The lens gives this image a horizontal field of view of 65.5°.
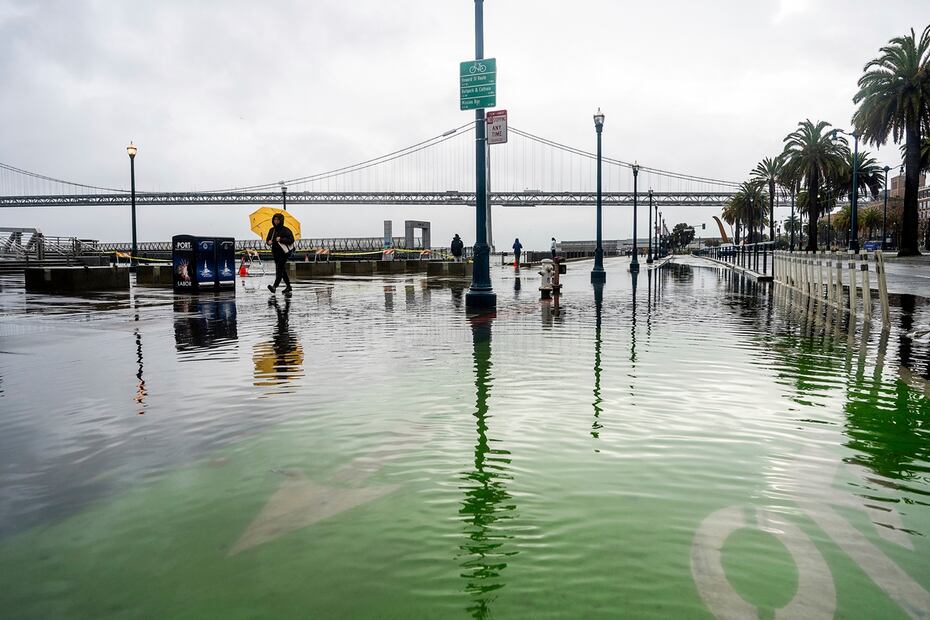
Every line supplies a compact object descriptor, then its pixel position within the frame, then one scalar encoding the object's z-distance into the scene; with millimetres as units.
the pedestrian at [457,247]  42478
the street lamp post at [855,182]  52719
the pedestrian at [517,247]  46469
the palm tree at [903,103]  49812
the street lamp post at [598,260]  27000
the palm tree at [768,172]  88050
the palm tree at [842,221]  136888
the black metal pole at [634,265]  36238
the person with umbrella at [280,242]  20172
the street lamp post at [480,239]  14141
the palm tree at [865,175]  81575
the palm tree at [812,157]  74625
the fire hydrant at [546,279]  18281
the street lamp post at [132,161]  40322
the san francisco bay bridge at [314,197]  122438
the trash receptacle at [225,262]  21922
